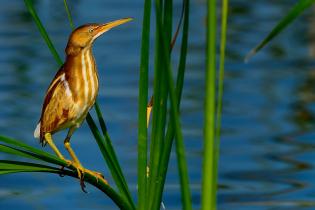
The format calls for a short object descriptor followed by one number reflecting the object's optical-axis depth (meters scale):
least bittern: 7.14
